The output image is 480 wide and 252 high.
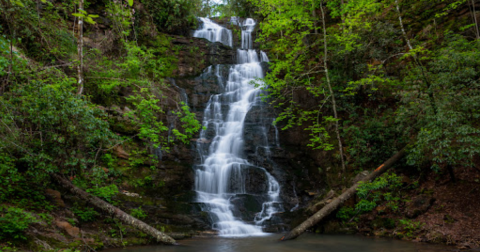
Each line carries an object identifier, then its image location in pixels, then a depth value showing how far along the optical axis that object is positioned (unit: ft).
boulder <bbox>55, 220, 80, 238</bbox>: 21.18
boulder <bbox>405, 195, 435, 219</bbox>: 26.84
